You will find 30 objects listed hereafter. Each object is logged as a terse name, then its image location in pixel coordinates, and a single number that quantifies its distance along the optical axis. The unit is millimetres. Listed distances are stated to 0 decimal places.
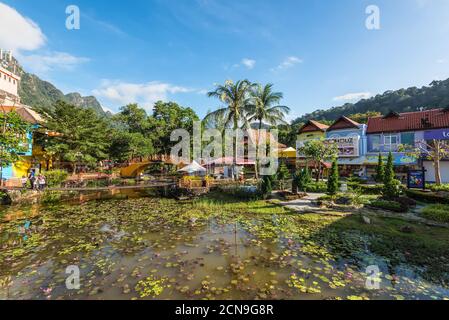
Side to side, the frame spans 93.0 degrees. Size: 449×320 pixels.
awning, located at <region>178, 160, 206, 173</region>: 21719
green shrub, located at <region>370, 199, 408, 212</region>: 11883
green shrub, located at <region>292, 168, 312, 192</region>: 16312
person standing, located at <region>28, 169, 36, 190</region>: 17472
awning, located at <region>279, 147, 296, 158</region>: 31753
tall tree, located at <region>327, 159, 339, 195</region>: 14419
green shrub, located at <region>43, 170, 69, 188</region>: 20172
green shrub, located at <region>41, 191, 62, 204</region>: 16578
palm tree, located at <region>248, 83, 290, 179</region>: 21906
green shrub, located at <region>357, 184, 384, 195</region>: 16672
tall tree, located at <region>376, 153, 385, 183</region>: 17531
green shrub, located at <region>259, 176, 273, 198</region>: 15731
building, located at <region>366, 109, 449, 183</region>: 22438
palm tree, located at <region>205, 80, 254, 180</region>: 21047
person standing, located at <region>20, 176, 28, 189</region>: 18442
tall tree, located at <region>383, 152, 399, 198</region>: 13922
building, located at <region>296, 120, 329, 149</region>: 31672
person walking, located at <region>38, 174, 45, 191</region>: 17906
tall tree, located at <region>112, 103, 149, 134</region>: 39719
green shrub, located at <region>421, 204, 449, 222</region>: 10234
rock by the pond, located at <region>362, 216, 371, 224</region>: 10211
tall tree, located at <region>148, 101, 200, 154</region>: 38844
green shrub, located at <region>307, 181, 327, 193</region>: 18402
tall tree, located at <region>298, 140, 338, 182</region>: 20797
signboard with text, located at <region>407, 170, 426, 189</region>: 15461
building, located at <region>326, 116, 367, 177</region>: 26812
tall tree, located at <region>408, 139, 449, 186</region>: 16416
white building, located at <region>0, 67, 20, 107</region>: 42375
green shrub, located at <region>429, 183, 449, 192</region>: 15027
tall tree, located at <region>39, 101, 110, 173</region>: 23641
